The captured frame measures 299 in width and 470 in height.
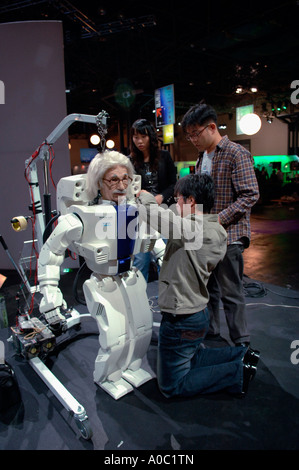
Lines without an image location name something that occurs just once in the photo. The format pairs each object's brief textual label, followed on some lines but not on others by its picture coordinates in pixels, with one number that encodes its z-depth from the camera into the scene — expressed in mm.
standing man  2324
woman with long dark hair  2791
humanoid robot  2029
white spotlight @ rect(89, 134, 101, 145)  13299
